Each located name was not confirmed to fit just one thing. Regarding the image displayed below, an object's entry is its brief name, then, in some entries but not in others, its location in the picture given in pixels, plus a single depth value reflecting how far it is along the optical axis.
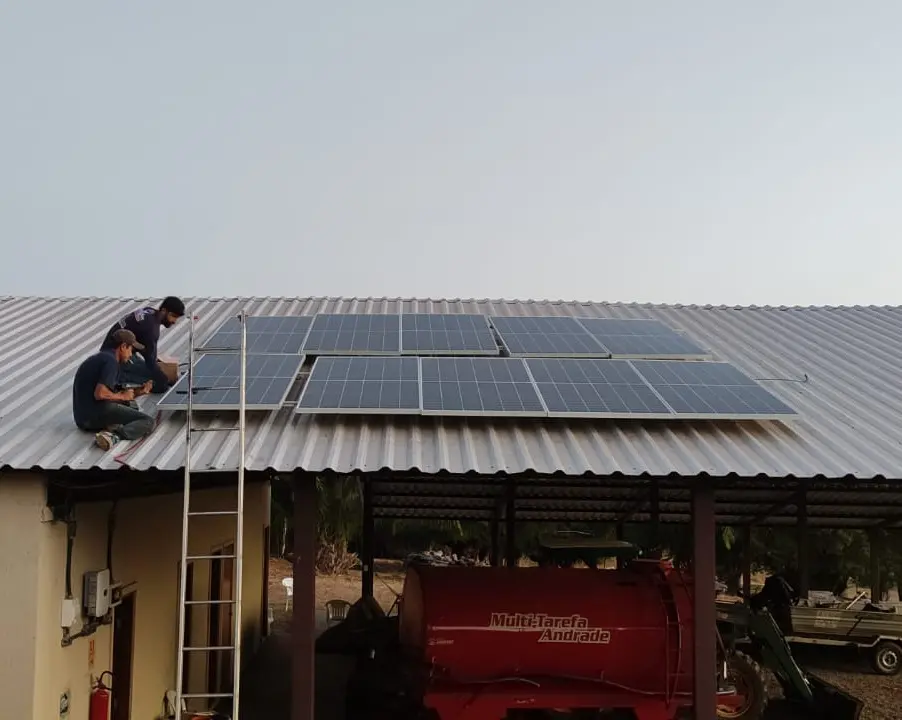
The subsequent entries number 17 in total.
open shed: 6.39
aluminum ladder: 5.35
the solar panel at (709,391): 7.49
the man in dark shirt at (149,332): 7.75
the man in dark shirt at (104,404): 6.78
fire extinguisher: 7.32
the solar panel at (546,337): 9.32
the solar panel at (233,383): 7.29
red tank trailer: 8.12
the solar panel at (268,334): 9.35
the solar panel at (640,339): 9.46
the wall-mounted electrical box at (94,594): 7.01
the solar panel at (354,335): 9.24
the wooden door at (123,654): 8.32
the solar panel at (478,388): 7.36
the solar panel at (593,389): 7.40
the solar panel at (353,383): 7.29
